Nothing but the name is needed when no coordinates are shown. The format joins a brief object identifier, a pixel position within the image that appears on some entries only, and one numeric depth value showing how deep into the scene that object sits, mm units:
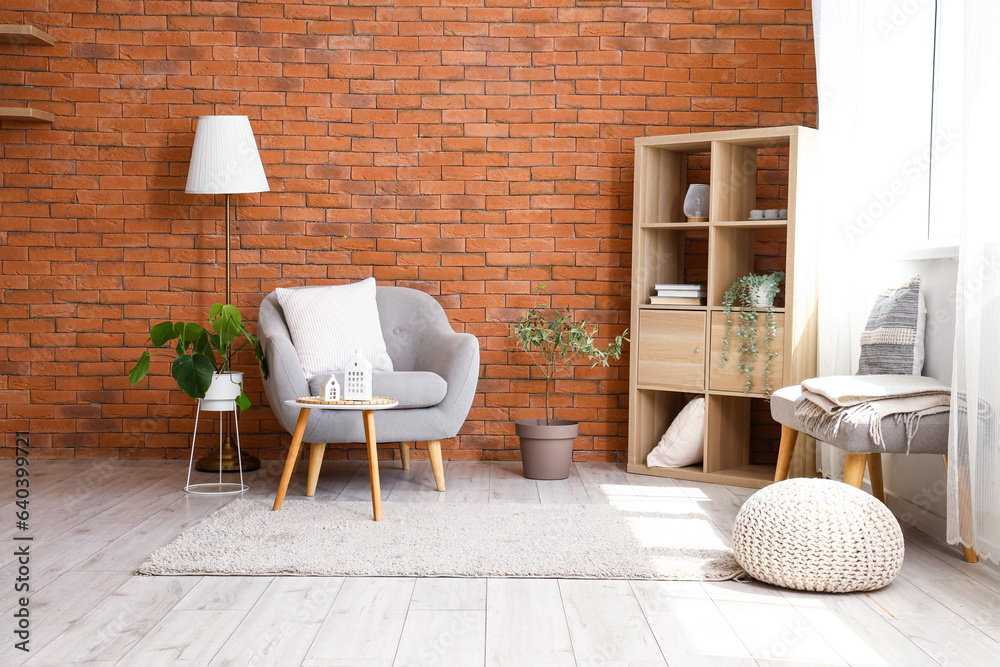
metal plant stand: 3512
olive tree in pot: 3809
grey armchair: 3350
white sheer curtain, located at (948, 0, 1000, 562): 2387
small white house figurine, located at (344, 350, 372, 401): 3048
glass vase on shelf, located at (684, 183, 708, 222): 3912
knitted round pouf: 2275
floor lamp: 3854
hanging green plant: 3678
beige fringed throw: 2604
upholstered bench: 2596
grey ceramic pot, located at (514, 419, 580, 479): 3797
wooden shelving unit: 3652
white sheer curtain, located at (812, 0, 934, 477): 3250
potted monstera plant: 3465
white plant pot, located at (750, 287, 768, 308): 3701
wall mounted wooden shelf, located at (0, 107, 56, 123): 4016
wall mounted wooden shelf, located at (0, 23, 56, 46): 3951
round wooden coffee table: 2994
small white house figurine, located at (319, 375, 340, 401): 3055
